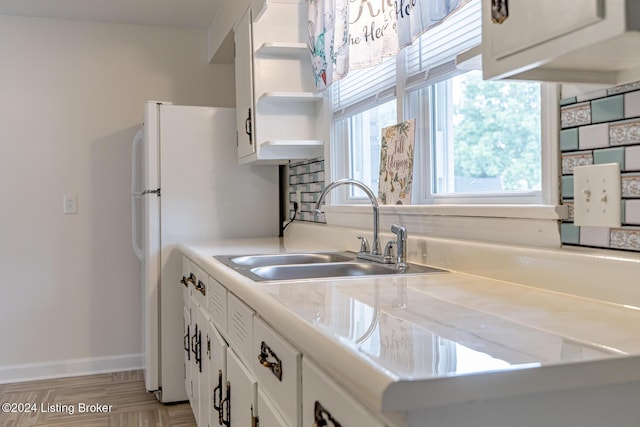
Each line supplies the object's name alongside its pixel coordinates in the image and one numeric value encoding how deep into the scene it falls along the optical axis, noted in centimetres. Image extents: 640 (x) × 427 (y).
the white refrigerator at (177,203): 310
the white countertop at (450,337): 68
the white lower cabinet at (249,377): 93
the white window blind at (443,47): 173
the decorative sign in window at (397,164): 197
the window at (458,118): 156
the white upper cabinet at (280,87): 274
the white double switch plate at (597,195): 110
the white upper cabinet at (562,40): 79
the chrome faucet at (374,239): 191
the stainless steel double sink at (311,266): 167
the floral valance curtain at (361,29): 169
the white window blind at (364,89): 221
